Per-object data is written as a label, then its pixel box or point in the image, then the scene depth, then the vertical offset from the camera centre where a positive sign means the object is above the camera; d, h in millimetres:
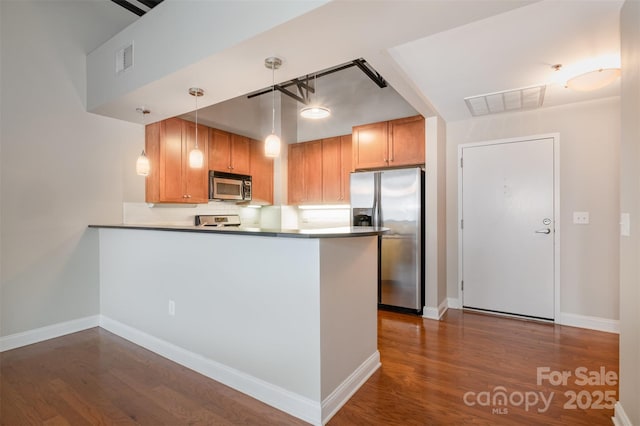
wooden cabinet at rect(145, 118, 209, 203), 3594 +568
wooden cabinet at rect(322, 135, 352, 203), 4535 +645
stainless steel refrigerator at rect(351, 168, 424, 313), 3590 -175
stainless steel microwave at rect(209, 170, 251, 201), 4152 +370
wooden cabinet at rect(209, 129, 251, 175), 4225 +863
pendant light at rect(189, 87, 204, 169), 2623 +469
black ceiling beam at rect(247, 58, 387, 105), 3719 +1773
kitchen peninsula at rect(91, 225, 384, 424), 1826 -675
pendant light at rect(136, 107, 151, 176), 2867 +442
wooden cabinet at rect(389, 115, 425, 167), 3730 +863
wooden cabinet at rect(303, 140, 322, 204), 4793 +630
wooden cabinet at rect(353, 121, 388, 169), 3965 +867
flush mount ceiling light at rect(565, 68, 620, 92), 2316 +1019
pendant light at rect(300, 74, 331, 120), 3097 +1029
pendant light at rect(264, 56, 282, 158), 2188 +525
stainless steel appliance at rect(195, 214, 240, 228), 4258 -112
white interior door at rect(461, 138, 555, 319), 3438 -197
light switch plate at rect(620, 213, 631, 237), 1604 -79
